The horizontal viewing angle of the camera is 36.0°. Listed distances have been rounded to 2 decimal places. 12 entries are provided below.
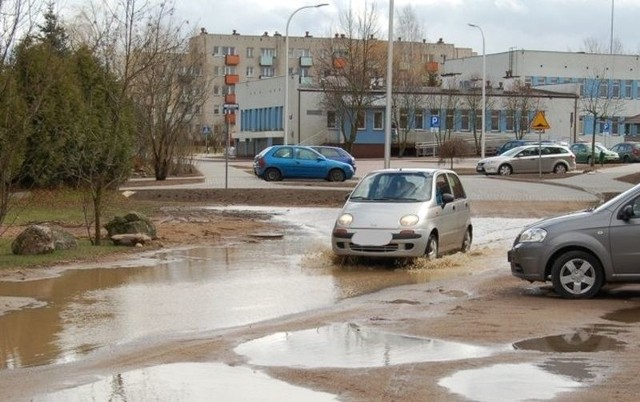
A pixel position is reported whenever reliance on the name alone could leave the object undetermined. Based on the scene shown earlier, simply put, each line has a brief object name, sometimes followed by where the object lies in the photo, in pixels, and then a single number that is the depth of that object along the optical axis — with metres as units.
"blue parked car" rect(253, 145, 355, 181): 40.44
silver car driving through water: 15.17
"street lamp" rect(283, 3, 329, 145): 50.53
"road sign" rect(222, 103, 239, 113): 30.81
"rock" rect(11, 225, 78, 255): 16.11
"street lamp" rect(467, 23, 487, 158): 61.55
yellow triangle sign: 39.28
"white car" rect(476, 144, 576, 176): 49.22
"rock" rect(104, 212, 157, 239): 18.41
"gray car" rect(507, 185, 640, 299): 11.88
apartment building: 103.90
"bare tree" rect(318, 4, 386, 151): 72.56
